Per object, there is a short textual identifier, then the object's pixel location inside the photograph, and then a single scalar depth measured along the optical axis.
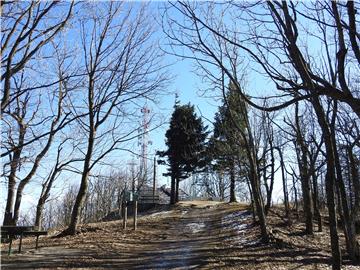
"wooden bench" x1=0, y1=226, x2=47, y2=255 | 11.57
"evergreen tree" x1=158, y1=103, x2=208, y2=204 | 41.03
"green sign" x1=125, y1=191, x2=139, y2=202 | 18.66
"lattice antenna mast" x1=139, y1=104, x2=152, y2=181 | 51.53
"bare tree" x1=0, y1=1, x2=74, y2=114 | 7.11
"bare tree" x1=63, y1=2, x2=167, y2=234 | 16.67
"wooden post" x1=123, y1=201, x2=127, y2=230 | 18.10
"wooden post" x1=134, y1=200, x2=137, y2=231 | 18.46
